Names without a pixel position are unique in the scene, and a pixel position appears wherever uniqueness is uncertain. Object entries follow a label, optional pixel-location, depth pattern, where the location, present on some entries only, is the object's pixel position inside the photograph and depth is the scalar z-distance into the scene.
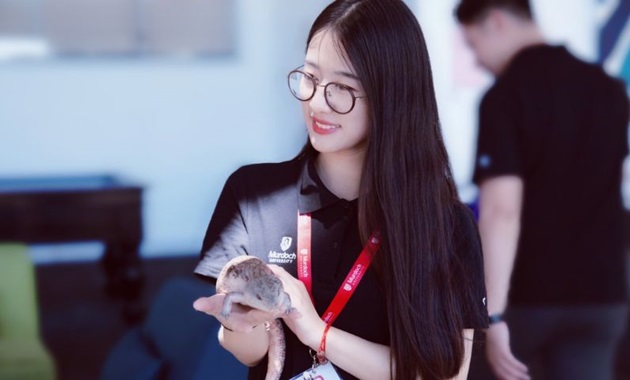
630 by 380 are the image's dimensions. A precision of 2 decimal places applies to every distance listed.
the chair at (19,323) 2.69
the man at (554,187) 2.22
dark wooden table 4.54
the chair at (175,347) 1.89
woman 1.23
